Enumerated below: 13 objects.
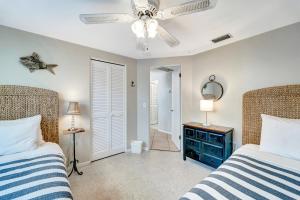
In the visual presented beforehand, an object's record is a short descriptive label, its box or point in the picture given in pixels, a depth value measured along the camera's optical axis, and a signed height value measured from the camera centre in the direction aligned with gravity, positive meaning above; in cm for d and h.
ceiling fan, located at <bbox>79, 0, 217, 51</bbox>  131 +78
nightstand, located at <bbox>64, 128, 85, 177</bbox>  257 -90
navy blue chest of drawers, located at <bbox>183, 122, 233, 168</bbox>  255 -75
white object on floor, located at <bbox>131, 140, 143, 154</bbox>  362 -106
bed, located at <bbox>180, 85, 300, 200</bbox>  108 -62
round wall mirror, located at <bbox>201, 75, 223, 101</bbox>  294 +22
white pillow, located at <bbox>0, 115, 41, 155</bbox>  174 -40
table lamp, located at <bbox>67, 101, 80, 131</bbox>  250 -11
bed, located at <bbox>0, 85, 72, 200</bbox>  108 -60
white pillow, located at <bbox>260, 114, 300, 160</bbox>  169 -42
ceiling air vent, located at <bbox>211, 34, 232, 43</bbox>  243 +101
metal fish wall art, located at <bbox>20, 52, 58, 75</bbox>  227 +58
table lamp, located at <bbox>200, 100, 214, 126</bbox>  290 -8
